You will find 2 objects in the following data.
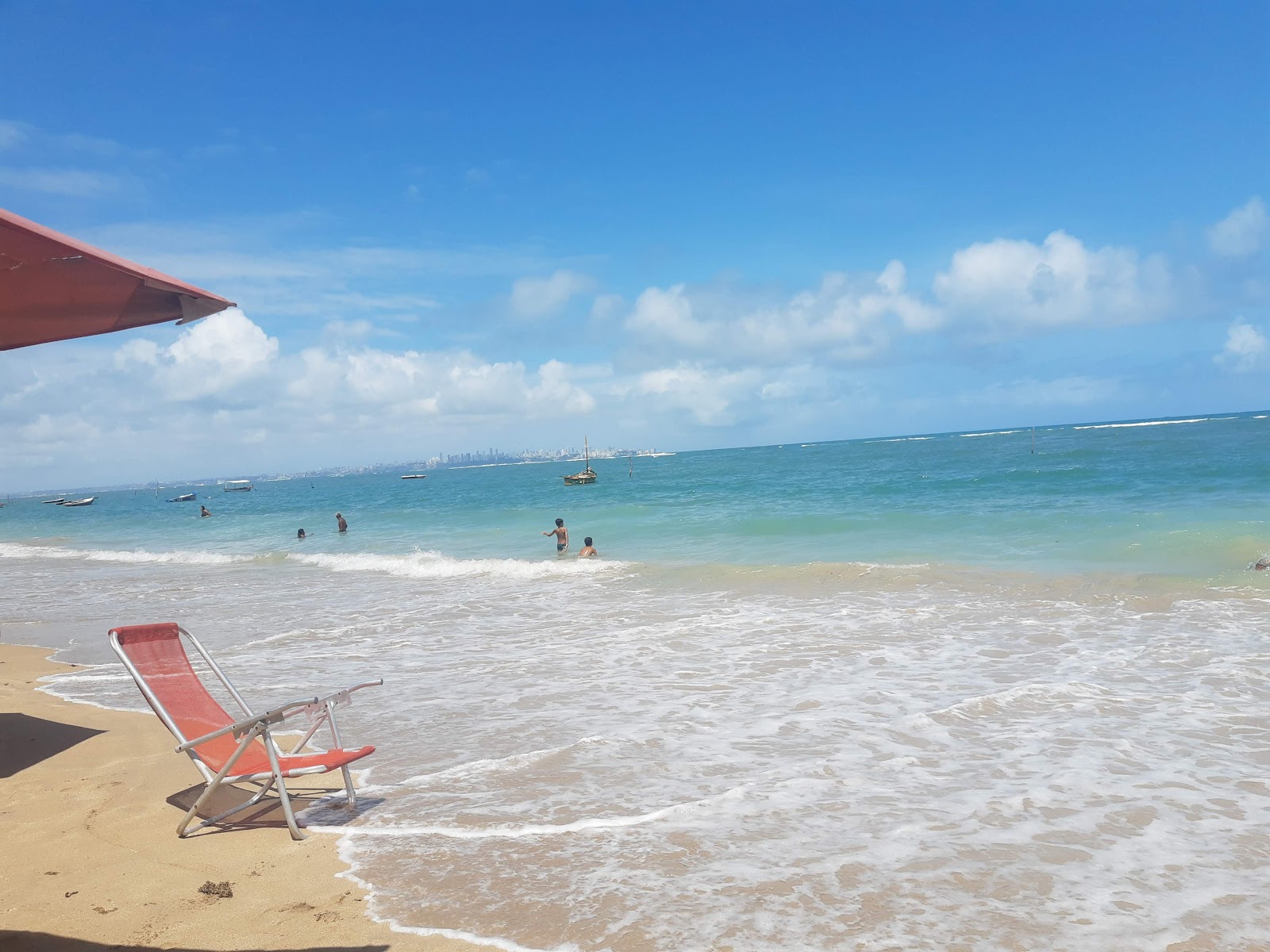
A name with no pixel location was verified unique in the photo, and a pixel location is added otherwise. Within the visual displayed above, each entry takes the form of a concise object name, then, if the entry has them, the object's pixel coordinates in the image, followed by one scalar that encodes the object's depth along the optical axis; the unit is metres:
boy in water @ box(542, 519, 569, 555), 20.75
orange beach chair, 4.69
